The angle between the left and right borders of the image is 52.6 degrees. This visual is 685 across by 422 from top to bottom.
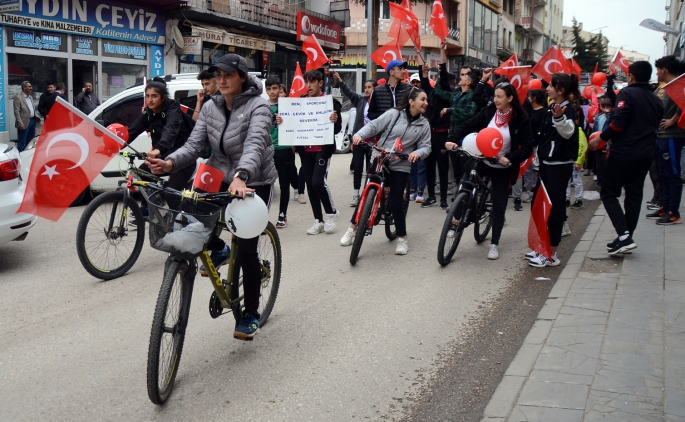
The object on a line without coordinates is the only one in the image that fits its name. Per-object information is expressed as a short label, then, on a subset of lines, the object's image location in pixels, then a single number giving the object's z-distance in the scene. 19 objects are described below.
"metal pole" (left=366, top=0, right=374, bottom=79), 24.21
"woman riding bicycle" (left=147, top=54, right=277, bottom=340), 4.27
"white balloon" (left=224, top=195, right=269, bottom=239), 3.90
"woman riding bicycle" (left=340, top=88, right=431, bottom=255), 7.45
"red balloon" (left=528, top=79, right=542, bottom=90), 9.17
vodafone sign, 27.98
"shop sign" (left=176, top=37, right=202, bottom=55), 22.39
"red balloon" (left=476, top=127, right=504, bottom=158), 6.96
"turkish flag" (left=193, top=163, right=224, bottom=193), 4.11
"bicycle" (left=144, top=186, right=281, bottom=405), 3.62
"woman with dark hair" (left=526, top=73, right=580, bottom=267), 6.73
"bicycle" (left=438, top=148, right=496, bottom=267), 6.98
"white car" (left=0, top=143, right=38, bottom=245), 6.50
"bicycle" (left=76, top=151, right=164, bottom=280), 6.23
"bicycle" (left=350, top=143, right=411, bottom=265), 7.07
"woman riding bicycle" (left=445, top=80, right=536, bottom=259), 7.16
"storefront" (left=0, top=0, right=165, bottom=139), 17.33
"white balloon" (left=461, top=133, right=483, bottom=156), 7.12
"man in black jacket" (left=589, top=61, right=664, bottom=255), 6.88
